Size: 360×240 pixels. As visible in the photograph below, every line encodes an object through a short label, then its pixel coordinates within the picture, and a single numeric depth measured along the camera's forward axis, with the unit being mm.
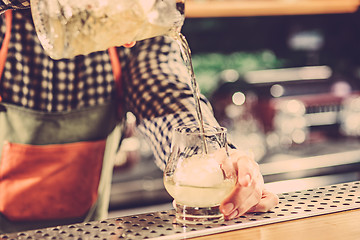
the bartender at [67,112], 1524
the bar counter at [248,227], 932
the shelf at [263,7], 2990
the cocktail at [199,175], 969
